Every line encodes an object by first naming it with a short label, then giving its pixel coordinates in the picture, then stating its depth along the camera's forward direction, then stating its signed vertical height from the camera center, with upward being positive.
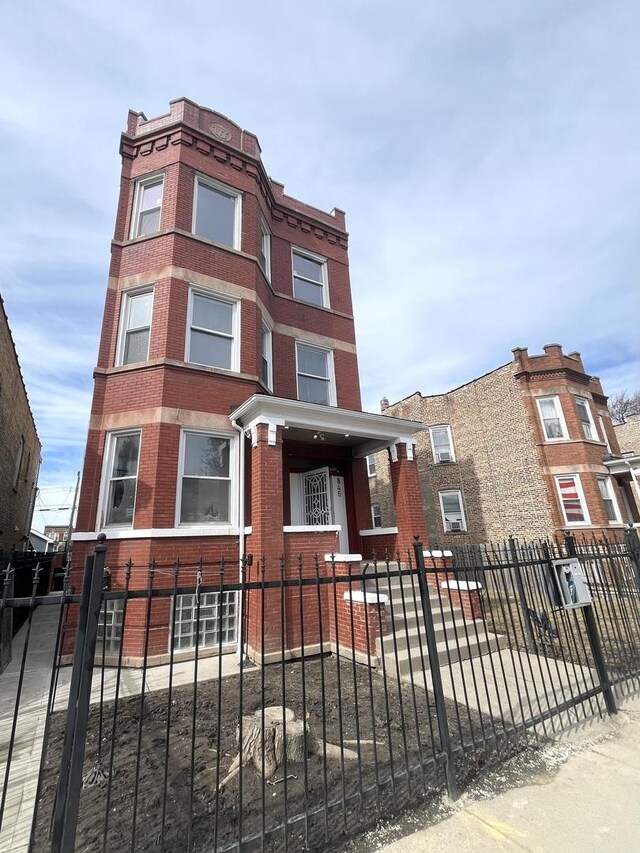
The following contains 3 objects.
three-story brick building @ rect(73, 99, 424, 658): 7.29 +3.74
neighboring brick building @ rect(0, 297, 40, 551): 10.87 +4.06
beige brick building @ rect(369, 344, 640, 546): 15.67 +3.49
